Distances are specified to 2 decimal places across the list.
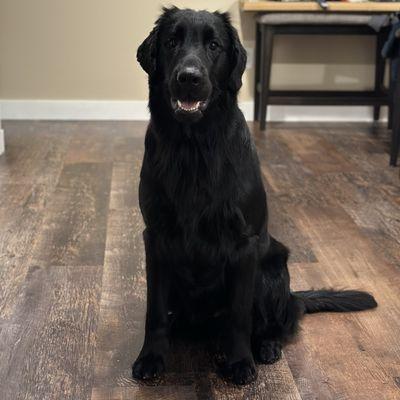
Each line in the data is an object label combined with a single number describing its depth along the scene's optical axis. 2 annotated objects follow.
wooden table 4.29
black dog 1.63
